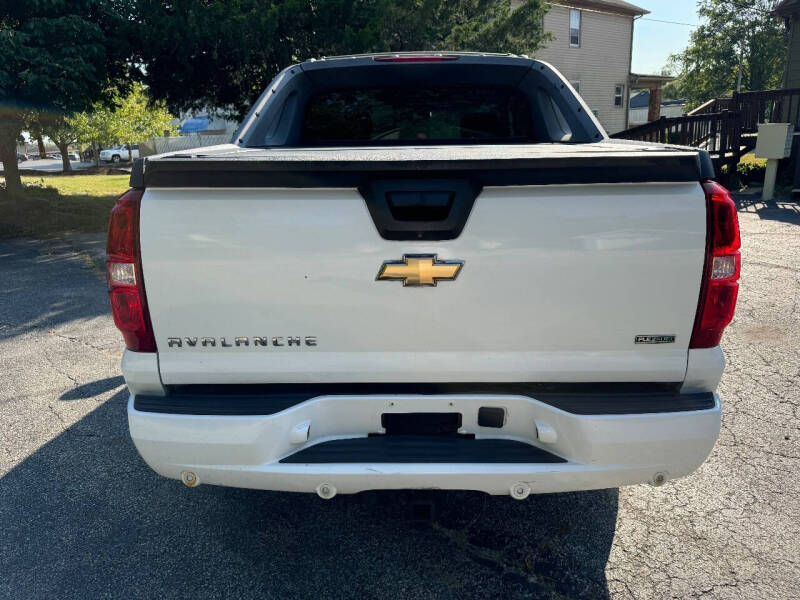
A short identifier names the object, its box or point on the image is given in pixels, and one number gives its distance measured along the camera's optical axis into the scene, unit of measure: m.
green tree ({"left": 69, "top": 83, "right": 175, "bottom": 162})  34.78
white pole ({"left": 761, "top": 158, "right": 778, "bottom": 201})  12.60
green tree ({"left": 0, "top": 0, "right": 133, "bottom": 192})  10.27
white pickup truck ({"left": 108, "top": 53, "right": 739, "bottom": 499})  2.06
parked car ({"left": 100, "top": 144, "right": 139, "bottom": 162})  49.53
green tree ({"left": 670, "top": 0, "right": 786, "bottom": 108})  45.62
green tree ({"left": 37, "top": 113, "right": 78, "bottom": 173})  31.91
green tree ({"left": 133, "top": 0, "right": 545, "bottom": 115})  11.43
